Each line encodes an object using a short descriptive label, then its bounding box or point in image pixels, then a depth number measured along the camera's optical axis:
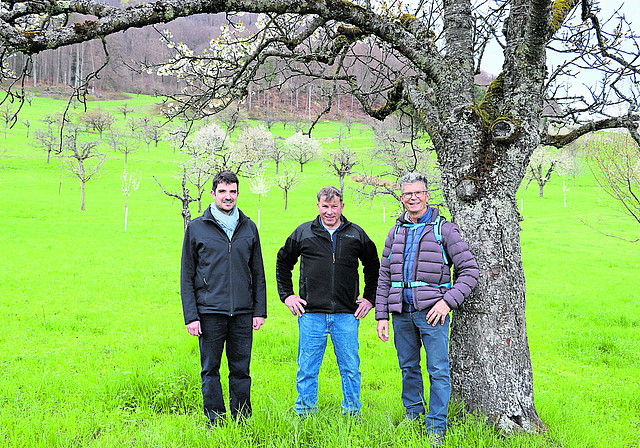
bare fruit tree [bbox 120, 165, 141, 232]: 24.39
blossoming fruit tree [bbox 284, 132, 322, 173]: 52.75
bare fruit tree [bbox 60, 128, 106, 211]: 30.28
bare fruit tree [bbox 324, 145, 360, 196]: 36.22
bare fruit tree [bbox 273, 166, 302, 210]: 37.95
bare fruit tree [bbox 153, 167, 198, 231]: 18.39
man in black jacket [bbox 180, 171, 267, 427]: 3.56
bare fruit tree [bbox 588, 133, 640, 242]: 7.50
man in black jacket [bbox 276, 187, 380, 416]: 3.70
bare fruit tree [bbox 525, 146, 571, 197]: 42.41
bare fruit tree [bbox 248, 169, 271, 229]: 33.50
